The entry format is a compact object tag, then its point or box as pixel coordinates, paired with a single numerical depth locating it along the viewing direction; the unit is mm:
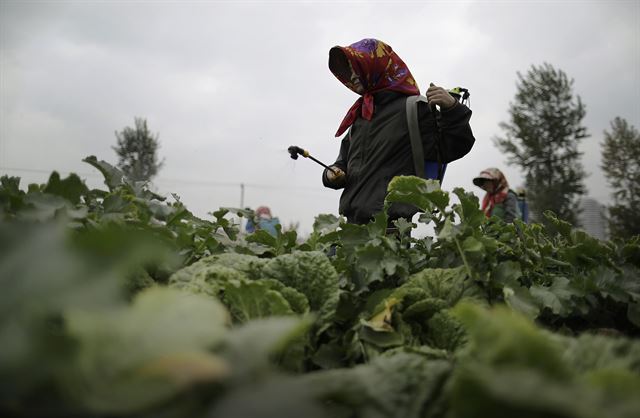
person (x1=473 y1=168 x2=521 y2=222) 6321
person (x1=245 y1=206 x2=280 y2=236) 9500
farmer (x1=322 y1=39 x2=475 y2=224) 2748
